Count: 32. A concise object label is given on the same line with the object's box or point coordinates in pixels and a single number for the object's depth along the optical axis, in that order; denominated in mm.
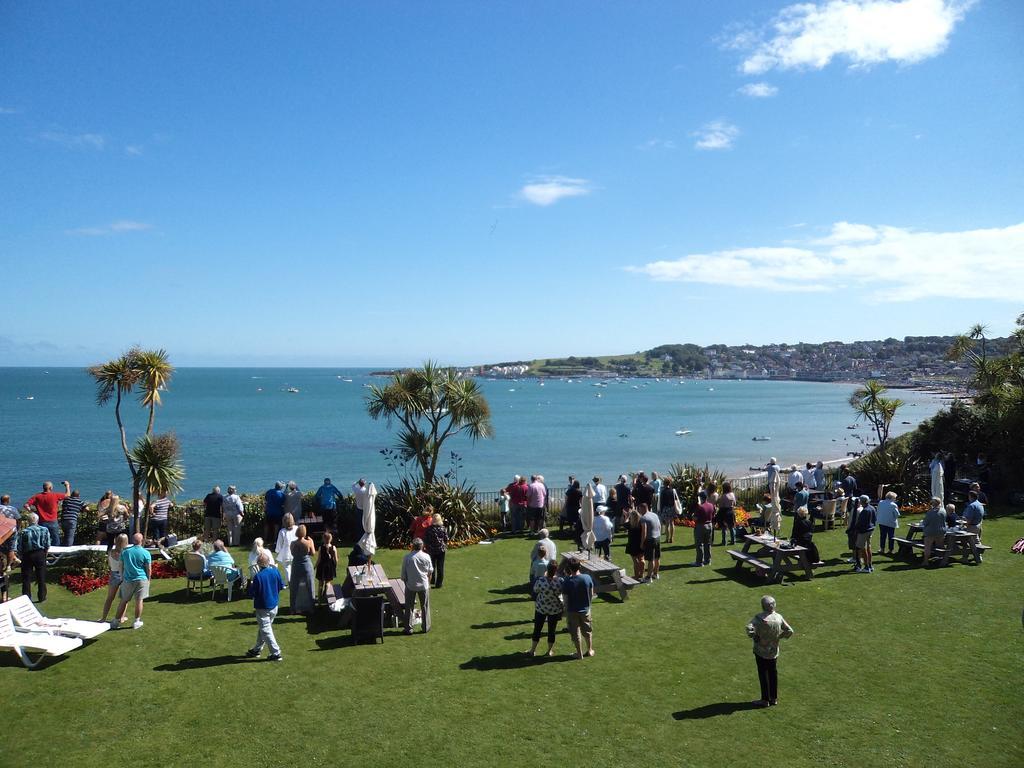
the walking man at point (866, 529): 12766
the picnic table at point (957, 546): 13461
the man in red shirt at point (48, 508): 13771
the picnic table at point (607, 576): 11641
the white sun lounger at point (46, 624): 9445
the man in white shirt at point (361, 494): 14633
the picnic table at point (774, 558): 12609
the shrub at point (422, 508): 16438
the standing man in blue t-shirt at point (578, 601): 9055
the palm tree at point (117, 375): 16312
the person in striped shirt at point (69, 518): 14664
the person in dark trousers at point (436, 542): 12258
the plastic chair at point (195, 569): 11961
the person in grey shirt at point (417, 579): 10250
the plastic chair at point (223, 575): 11805
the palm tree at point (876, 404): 25309
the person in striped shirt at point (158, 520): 15234
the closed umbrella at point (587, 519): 13281
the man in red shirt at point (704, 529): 13570
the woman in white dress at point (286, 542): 11920
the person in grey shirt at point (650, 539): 12508
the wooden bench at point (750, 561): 12711
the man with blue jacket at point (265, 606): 9086
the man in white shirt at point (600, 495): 16938
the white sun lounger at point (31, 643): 8844
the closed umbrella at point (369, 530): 13352
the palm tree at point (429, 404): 18688
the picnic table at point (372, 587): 10109
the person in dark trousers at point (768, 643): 7504
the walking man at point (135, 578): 10188
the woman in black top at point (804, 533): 12836
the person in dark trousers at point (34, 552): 11469
